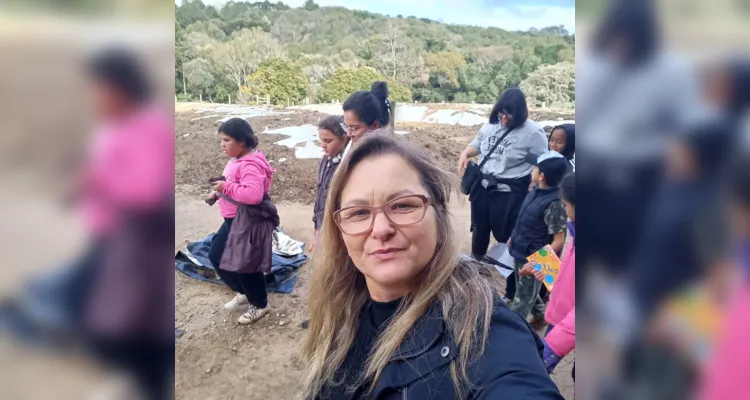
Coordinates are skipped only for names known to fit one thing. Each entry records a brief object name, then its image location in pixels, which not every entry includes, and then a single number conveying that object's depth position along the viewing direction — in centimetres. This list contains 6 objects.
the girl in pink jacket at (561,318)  158
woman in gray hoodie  321
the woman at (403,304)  80
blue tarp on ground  385
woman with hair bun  286
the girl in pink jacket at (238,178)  278
